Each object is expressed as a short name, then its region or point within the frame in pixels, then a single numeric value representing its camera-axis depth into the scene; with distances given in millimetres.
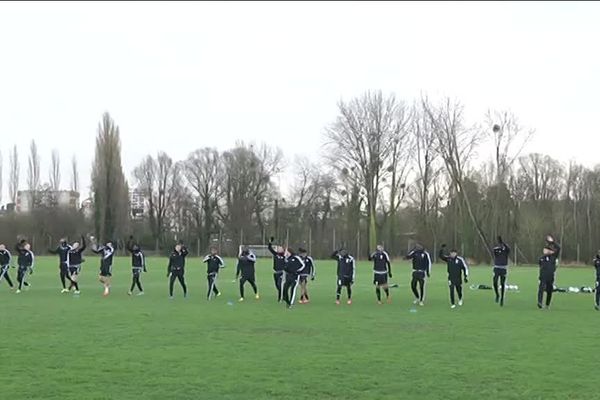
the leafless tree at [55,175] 91250
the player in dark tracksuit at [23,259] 27531
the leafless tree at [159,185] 95812
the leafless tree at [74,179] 91875
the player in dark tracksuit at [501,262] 22531
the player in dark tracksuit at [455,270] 22375
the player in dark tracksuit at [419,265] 22828
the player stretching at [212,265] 24469
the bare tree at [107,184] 80625
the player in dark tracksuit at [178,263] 24156
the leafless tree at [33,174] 88125
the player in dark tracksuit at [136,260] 25406
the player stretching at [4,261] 27984
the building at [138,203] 95812
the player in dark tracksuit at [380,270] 23484
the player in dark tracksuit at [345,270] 23672
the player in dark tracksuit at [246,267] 23625
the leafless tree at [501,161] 74625
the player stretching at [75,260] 26469
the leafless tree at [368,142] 77188
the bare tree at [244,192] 91125
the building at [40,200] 86700
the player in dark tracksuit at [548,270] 21141
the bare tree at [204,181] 93500
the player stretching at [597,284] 21827
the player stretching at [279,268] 23750
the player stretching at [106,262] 25703
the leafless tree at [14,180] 87438
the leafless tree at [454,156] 73812
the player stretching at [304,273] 23328
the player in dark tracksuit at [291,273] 21703
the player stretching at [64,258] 26695
